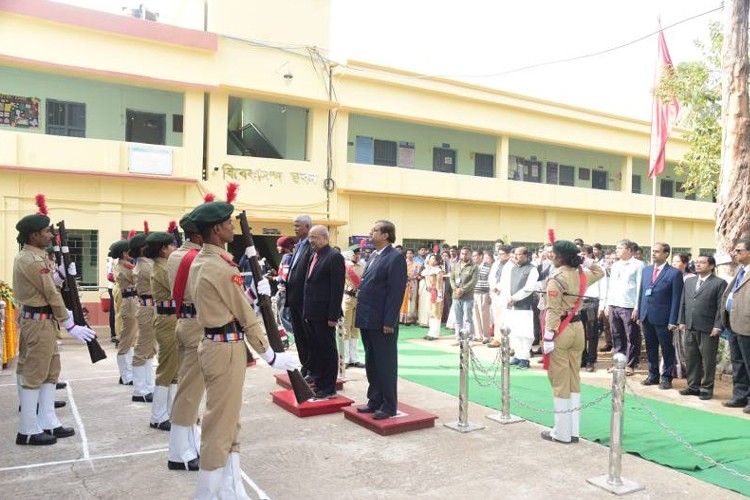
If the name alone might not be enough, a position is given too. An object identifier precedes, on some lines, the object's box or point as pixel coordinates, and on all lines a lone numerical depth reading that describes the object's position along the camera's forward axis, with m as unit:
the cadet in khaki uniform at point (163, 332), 5.76
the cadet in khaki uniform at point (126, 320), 7.74
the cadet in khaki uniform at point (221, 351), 3.94
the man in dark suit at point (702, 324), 7.69
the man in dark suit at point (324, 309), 6.85
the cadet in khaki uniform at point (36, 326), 5.45
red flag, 13.10
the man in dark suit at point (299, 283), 7.40
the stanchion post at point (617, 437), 4.62
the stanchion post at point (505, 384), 6.30
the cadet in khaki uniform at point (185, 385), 4.74
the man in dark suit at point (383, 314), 5.95
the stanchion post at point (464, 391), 6.07
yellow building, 14.48
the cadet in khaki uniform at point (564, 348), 5.71
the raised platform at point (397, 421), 5.85
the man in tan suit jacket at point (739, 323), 7.11
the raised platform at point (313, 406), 6.49
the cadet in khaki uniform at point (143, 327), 6.88
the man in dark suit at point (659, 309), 8.19
